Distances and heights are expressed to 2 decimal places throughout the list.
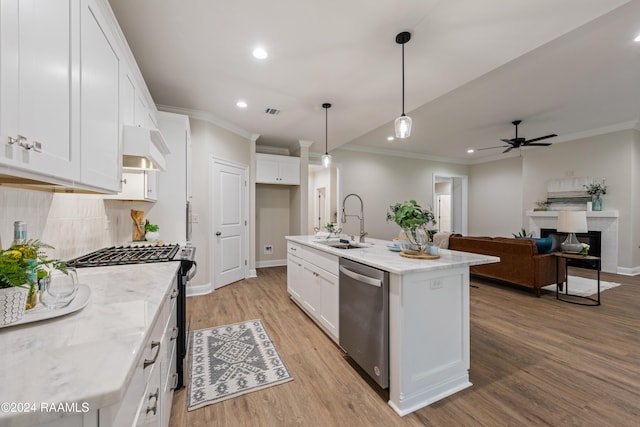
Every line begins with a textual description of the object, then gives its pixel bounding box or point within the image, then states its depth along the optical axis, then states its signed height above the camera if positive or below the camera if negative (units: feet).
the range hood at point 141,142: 5.52 +1.52
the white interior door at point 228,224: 13.37 -0.66
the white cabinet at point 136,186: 7.30 +0.76
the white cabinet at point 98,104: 3.82 +1.82
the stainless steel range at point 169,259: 5.55 -1.10
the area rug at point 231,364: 5.96 -4.13
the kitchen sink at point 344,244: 8.96 -1.15
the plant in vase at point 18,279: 2.60 -0.73
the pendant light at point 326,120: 11.60 +4.84
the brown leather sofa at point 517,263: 11.83 -2.34
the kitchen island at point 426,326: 5.36 -2.50
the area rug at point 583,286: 12.42 -3.79
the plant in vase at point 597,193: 16.88 +1.36
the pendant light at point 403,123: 7.08 +2.59
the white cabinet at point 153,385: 2.19 -1.98
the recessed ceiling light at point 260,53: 7.73 +4.91
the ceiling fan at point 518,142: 14.89 +4.23
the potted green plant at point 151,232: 8.99 -0.73
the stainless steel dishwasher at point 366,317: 5.62 -2.53
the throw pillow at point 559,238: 18.81 -1.82
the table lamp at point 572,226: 11.71 -0.60
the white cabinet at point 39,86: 2.41 +1.37
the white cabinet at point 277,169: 16.58 +2.85
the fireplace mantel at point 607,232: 16.39 -1.18
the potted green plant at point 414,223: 6.48 -0.26
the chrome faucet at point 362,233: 9.45 -0.76
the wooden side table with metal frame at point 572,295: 11.07 -3.80
